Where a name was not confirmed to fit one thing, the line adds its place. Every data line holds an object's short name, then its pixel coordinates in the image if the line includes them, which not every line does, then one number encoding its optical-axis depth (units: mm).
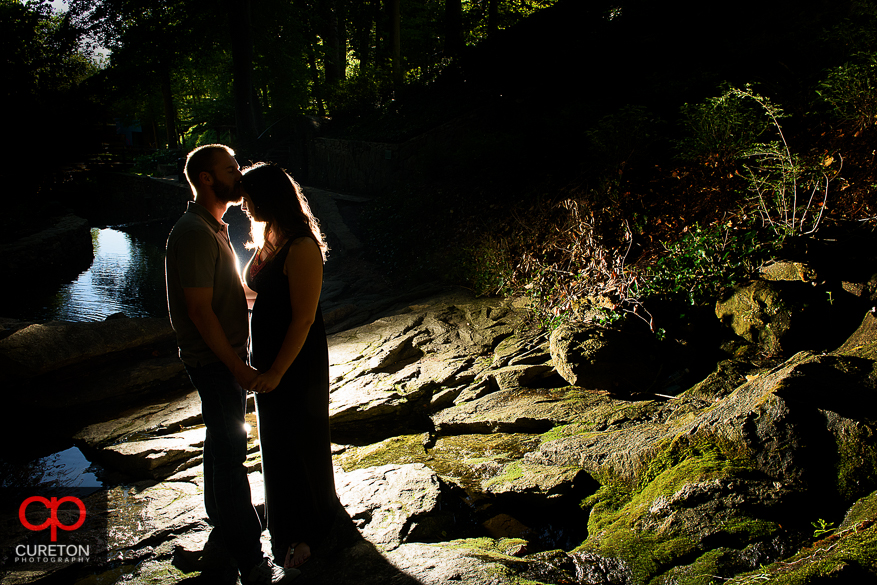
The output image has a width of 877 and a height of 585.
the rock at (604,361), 3971
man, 2230
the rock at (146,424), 4277
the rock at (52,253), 10586
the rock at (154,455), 3701
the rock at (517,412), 3656
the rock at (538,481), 2812
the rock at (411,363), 4211
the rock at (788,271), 3928
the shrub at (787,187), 4129
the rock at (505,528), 2764
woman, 2289
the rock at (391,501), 2709
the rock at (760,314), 3664
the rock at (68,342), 4832
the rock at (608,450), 2730
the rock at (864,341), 2744
